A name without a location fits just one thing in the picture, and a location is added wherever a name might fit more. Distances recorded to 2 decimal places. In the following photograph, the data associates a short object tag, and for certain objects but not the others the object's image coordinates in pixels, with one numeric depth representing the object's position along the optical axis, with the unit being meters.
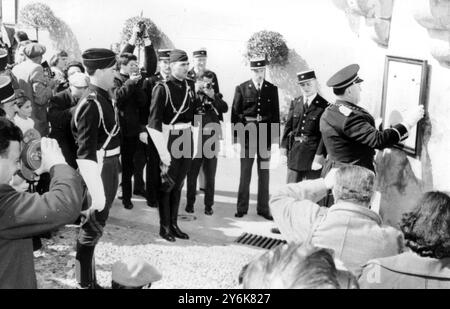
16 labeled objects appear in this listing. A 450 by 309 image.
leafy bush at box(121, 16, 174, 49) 10.16
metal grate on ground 5.68
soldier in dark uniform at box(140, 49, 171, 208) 6.24
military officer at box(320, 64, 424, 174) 4.52
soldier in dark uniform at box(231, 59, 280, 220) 6.41
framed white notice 4.46
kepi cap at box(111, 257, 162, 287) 2.63
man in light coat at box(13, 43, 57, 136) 6.07
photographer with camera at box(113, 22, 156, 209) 6.53
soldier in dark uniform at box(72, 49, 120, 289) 4.17
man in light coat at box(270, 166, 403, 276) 2.61
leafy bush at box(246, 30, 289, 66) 9.35
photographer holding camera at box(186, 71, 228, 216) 6.53
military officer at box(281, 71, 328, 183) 5.83
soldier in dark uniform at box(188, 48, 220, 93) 6.98
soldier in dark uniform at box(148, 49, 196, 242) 5.49
